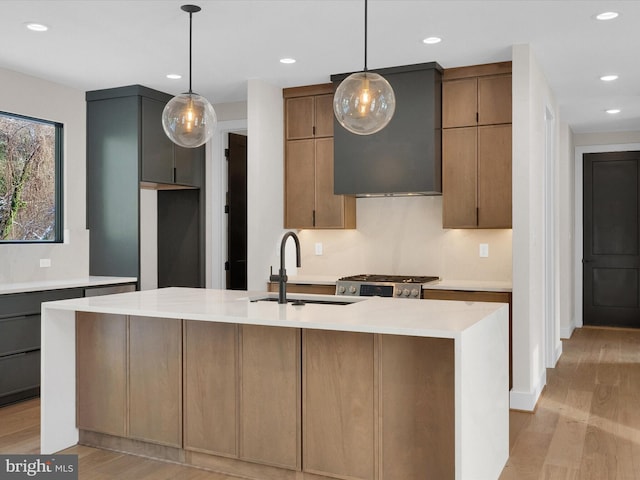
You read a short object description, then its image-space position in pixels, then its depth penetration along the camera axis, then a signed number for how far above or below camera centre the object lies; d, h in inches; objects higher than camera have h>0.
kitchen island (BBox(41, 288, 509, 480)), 109.7 -27.7
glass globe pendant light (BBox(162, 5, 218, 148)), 140.0 +28.1
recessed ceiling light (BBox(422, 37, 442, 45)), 169.6 +55.2
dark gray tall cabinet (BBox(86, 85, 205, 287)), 225.5 +28.8
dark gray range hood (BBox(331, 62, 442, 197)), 198.1 +31.2
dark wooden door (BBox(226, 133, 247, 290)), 254.4 +12.4
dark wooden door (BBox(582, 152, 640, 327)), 322.0 +0.1
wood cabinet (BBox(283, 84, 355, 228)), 220.7 +28.5
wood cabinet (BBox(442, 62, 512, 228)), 195.2 +30.1
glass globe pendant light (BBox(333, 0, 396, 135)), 121.0 +27.4
